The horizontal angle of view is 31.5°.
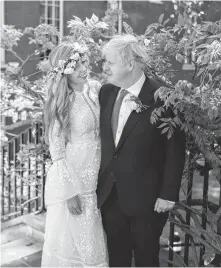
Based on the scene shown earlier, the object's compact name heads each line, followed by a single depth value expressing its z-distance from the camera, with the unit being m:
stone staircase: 4.44
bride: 3.07
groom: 2.86
